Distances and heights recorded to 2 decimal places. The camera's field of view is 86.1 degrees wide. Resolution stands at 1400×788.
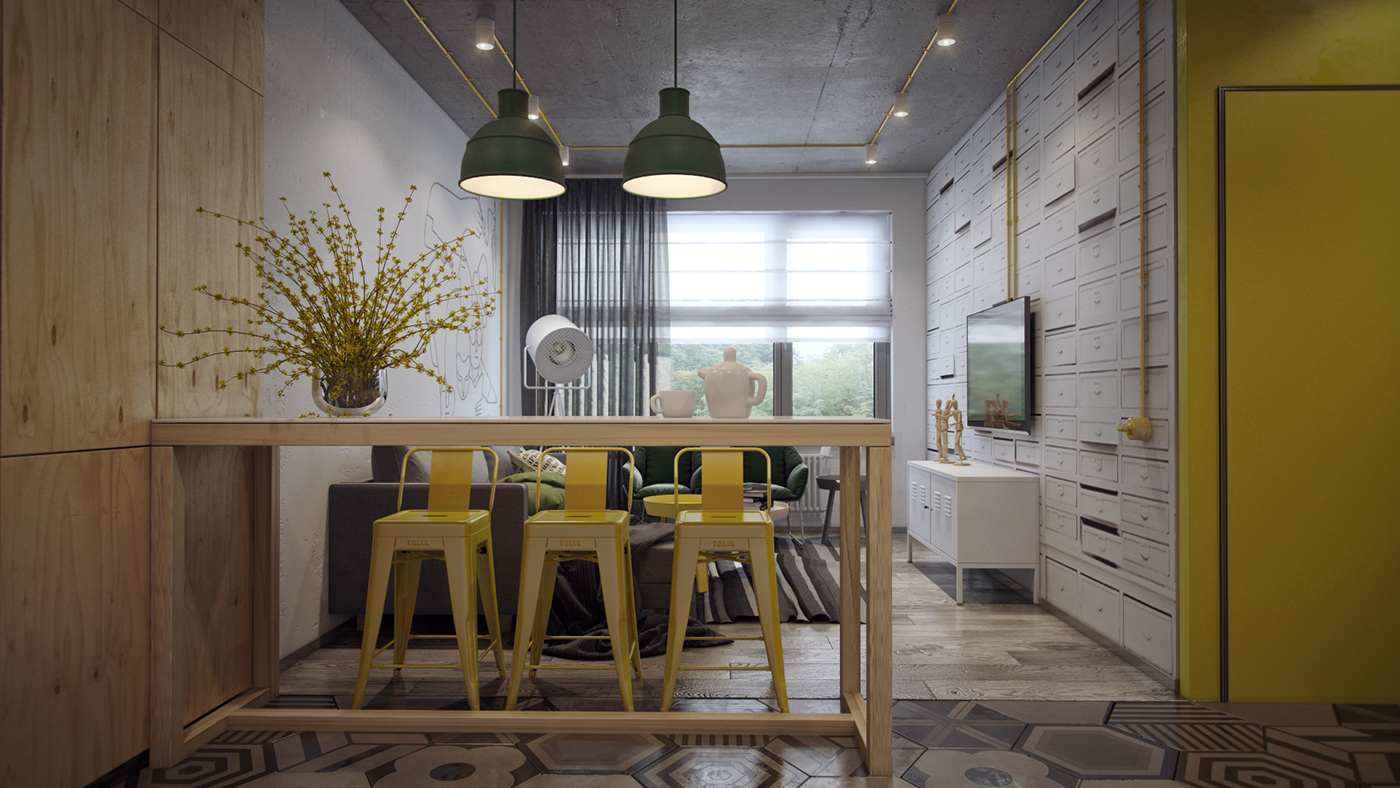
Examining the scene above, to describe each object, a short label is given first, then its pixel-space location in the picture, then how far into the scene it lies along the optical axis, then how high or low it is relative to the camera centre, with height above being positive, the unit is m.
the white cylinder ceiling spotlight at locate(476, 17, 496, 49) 3.53 +1.75
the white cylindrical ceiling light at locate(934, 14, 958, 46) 3.51 +1.74
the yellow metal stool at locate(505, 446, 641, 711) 2.29 -0.49
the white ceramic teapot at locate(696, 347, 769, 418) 2.26 +0.03
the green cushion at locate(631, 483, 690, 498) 5.31 -0.65
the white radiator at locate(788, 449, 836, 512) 6.20 -0.65
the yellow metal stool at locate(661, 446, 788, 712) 2.26 -0.49
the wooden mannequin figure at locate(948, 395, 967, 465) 4.50 -0.14
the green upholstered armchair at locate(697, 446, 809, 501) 5.39 -0.56
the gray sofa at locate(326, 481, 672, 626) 3.22 -0.61
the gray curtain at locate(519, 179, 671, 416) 6.15 +1.09
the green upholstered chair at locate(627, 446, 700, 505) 5.88 -0.53
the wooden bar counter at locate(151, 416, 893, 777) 2.07 -0.36
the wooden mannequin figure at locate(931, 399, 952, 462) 4.77 -0.18
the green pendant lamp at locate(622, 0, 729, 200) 2.44 +0.82
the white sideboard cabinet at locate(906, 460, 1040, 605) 3.88 -0.64
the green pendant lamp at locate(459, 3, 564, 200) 2.49 +0.84
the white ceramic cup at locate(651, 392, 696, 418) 2.28 -0.01
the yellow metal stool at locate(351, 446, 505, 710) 2.31 -0.45
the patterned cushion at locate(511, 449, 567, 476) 4.45 -0.37
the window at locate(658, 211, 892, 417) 6.28 +0.99
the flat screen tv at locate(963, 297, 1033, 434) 4.00 +0.18
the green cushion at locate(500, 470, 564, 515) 3.95 -0.49
